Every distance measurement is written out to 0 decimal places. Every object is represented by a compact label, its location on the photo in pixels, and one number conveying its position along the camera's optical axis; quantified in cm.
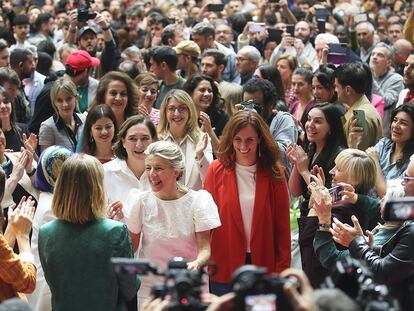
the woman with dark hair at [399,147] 1155
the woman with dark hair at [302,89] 1537
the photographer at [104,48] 1868
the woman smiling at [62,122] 1312
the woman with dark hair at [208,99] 1423
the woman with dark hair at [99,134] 1164
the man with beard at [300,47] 1978
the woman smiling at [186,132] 1162
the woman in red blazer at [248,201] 996
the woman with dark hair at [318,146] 1153
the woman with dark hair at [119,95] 1343
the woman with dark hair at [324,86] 1471
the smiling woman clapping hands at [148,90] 1433
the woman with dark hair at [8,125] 1284
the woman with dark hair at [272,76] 1521
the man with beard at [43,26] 2416
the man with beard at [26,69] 1666
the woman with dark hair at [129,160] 1050
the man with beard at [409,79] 1516
